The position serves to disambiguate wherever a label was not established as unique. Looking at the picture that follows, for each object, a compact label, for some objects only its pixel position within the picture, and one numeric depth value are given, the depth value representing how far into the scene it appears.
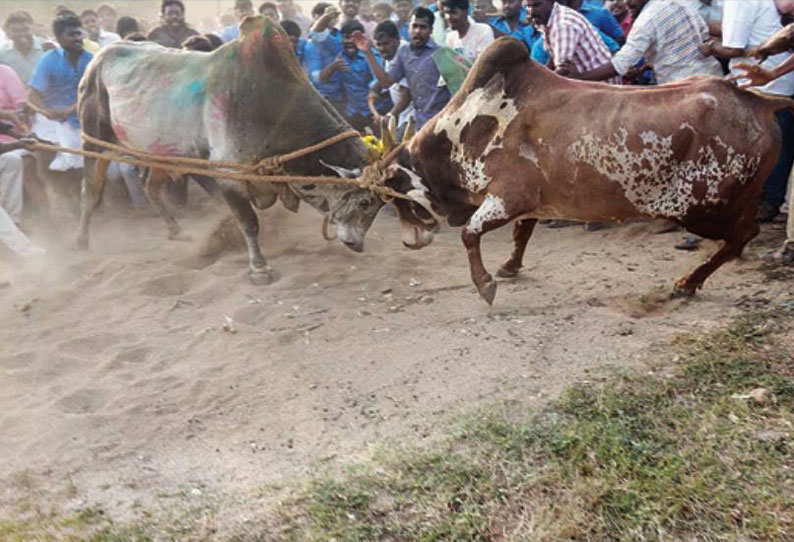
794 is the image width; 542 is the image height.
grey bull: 5.47
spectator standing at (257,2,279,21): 9.75
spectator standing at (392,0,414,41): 10.02
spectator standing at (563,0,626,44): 6.57
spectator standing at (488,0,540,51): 7.29
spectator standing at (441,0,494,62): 6.95
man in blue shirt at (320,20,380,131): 8.03
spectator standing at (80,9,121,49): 9.84
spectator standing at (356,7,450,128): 6.86
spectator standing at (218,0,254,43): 10.50
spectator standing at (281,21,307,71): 8.42
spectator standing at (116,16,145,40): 9.24
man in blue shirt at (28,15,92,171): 7.64
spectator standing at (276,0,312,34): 11.58
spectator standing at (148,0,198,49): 8.70
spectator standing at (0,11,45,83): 8.18
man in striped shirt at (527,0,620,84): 5.65
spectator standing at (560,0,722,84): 5.52
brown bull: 4.21
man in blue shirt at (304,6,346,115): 8.27
